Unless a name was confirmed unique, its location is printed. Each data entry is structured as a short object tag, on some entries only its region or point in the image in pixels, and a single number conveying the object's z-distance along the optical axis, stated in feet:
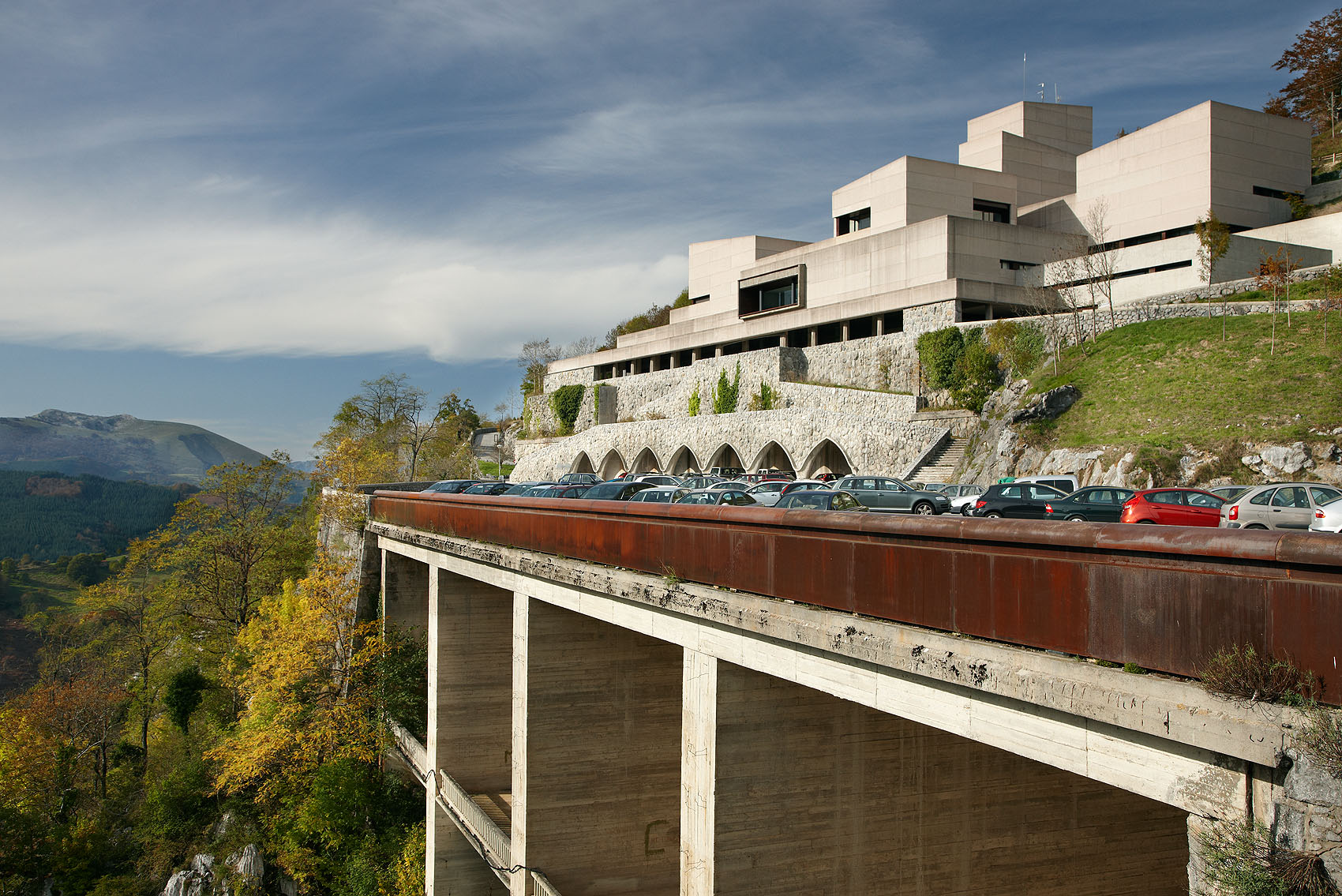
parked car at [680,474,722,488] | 109.91
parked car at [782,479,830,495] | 83.51
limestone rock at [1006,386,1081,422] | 115.65
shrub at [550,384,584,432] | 240.12
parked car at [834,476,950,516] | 75.77
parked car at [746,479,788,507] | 79.82
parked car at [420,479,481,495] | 123.60
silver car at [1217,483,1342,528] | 56.08
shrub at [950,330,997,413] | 134.51
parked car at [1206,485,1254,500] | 70.48
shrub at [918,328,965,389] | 140.67
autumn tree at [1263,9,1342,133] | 240.53
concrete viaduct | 15.10
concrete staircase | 125.70
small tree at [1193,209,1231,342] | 132.46
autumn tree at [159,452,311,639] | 148.36
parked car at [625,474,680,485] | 98.93
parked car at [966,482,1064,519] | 55.93
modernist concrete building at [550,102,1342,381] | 146.00
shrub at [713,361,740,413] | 181.88
